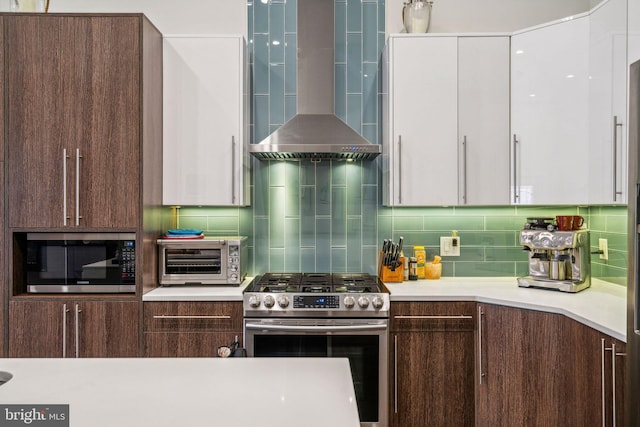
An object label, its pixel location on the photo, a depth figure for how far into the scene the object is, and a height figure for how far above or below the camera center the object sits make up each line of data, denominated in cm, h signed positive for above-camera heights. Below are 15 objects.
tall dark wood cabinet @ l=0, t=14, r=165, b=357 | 248 +34
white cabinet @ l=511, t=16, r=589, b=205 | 261 +57
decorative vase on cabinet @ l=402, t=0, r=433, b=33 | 295 +126
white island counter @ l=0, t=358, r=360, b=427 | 91 -40
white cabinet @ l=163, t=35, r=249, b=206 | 281 +57
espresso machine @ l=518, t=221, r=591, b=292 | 260 -26
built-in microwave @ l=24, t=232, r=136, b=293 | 257 -29
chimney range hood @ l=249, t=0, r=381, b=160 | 283 +89
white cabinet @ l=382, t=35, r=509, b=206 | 279 +56
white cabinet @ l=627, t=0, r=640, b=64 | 207 +84
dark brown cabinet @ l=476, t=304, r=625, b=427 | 194 -76
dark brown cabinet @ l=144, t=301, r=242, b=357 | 251 -63
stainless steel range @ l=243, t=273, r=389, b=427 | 249 -64
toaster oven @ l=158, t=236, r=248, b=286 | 275 -29
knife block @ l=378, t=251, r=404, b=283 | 292 -39
